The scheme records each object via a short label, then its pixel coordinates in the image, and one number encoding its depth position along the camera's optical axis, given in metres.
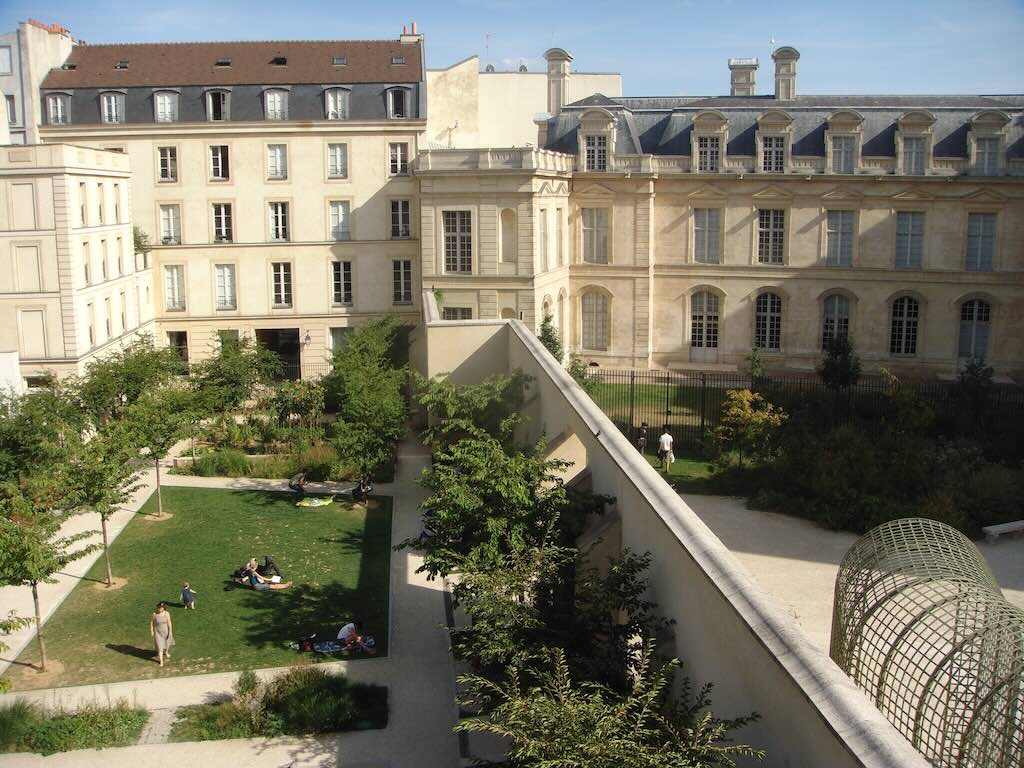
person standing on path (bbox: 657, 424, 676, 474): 27.02
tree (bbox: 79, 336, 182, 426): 29.06
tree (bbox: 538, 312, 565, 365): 35.72
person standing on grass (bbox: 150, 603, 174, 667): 16.55
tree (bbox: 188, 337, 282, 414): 31.46
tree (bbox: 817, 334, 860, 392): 34.91
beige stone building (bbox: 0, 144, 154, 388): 31.33
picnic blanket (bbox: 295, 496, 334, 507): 25.02
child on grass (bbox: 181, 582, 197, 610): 18.73
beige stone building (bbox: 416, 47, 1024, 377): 37.50
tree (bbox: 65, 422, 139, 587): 19.95
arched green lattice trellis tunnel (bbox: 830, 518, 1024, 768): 8.00
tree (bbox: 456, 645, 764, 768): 8.34
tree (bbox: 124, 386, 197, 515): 24.20
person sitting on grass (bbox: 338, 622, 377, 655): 16.95
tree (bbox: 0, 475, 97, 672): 16.48
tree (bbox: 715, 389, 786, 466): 26.67
